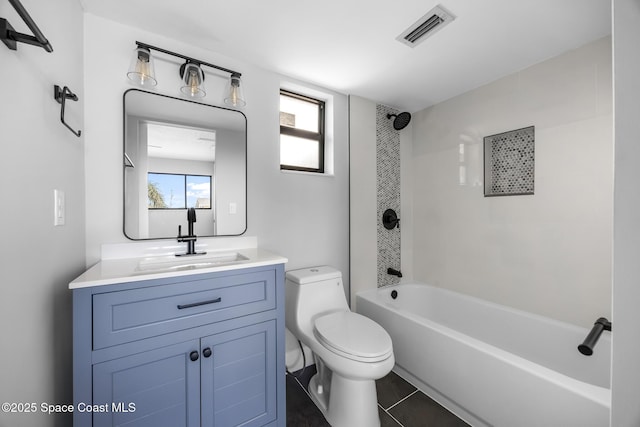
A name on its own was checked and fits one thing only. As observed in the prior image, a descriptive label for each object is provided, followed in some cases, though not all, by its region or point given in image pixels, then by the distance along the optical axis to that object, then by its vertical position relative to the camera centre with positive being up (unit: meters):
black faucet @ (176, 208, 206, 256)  1.48 -0.14
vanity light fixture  1.34 +0.83
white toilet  1.31 -0.76
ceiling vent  1.33 +1.08
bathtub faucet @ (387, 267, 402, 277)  2.46 -0.61
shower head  2.36 +0.90
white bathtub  1.12 -0.91
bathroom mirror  1.43 +0.30
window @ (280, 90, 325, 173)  2.14 +0.71
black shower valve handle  2.46 -0.07
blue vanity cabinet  0.93 -0.61
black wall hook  0.96 +0.47
